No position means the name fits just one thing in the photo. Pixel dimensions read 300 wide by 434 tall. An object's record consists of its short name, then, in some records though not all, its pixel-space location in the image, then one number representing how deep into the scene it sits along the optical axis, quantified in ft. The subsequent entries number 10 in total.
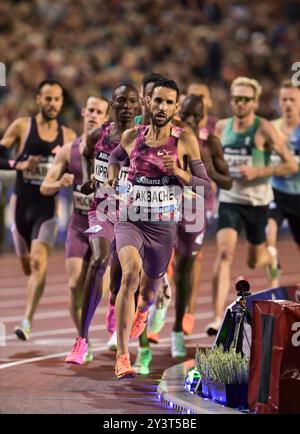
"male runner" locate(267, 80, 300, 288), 52.65
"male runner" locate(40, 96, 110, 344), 42.37
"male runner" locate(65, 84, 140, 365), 38.37
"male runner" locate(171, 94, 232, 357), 42.65
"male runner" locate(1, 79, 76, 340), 47.16
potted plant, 31.91
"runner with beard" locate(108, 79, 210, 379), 34.71
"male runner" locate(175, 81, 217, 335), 45.04
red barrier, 29.71
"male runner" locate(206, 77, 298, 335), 47.93
